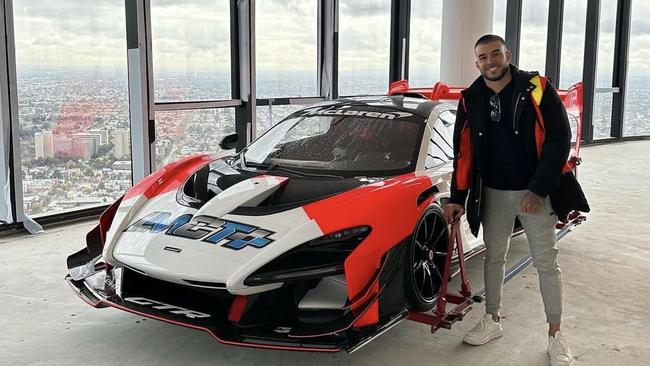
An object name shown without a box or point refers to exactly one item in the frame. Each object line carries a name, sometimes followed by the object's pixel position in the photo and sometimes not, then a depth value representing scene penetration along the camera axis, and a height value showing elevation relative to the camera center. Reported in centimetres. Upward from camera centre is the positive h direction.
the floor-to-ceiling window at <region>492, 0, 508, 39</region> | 1053 +122
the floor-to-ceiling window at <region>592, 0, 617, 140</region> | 1152 +44
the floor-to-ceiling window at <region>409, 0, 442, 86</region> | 912 +70
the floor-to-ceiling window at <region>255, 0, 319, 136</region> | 723 +41
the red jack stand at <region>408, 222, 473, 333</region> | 283 -95
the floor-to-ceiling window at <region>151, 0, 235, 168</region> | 614 +18
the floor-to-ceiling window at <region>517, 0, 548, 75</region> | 1073 +95
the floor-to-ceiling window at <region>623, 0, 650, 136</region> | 1189 +45
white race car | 248 -62
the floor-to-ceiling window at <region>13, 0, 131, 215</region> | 520 -10
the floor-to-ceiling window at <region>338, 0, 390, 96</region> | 828 +59
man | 266 -30
